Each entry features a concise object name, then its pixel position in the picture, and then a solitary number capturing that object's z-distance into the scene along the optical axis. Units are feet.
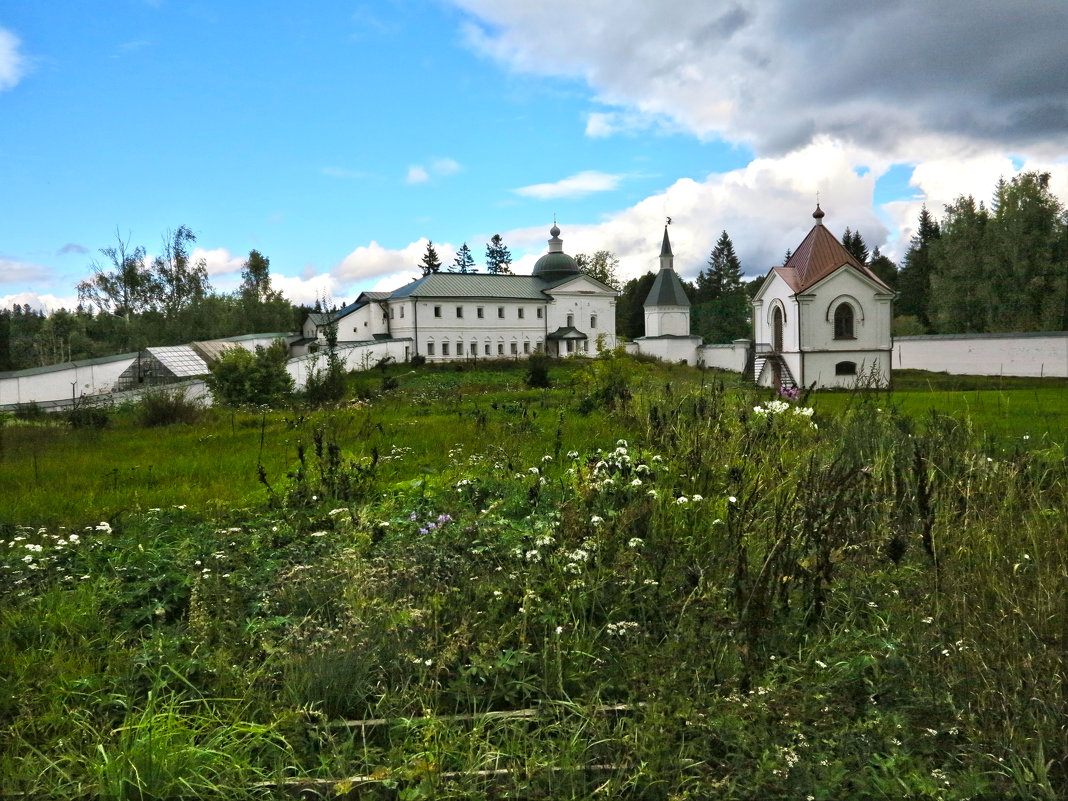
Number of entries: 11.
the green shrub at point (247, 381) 66.95
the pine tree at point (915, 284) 187.73
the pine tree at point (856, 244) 228.63
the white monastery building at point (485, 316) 169.68
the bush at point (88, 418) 47.73
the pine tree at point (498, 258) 277.23
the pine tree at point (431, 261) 270.87
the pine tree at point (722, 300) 224.74
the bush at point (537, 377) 79.92
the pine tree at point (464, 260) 272.51
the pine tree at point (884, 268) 211.41
